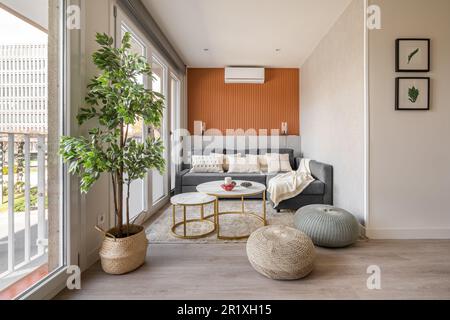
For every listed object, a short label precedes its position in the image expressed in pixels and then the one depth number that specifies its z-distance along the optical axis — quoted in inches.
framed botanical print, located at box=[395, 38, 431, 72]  87.0
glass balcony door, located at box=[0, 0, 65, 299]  56.7
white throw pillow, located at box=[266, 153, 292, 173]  166.7
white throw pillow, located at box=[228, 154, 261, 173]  166.2
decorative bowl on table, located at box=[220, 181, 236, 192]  97.9
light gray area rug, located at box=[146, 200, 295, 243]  92.4
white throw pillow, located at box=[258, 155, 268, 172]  176.0
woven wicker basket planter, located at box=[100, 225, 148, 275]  63.7
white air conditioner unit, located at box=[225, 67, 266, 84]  181.6
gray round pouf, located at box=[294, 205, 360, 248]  79.4
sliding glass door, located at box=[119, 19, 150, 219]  106.7
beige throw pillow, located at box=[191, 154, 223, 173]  164.9
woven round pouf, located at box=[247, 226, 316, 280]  60.5
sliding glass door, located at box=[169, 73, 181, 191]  162.4
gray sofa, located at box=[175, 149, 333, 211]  123.3
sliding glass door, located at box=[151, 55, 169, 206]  135.1
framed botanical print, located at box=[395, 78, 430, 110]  87.0
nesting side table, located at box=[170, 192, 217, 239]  91.4
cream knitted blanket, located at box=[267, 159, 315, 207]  121.9
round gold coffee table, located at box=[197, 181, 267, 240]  92.3
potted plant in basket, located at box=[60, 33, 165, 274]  57.1
